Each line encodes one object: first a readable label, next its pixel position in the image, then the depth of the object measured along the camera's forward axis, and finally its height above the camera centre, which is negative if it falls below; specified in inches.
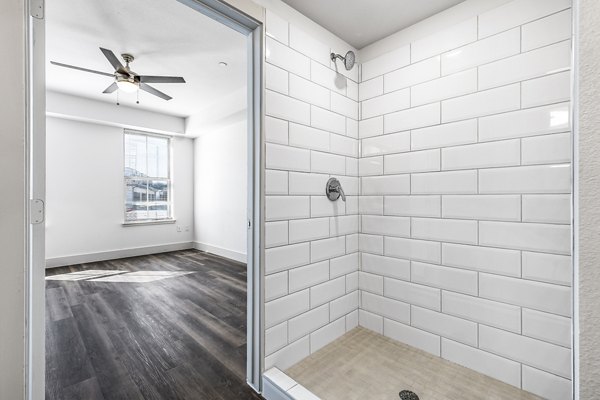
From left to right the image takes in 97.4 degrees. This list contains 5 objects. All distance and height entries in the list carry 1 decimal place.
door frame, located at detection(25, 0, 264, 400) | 31.6 -0.3
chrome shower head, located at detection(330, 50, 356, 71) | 64.3 +34.3
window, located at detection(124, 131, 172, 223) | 191.5 +15.1
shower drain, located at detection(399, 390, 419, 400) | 48.7 -37.1
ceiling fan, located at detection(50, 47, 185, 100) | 107.7 +50.0
